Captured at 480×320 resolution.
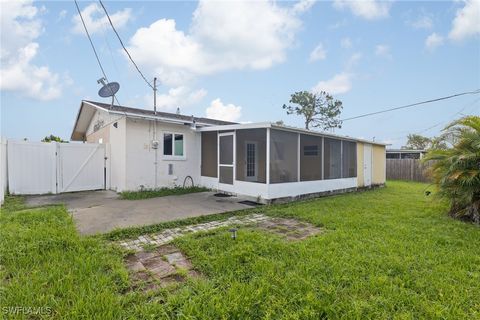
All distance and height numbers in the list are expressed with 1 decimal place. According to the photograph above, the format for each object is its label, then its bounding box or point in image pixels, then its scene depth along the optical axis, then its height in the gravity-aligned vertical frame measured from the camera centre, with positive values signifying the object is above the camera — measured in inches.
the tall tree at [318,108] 945.5 +202.6
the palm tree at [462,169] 201.3 -6.7
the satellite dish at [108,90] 360.8 +103.6
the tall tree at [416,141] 1104.9 +90.7
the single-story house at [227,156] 281.0 +4.9
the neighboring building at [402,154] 767.6 +22.4
